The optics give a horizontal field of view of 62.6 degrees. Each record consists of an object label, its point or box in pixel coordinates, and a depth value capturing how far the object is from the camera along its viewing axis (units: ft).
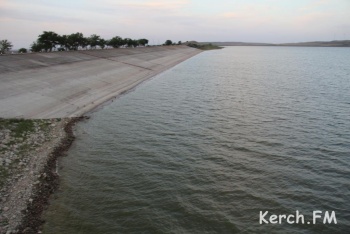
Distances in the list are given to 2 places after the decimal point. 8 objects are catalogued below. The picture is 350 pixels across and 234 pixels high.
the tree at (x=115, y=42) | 430.53
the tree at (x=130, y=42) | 496.47
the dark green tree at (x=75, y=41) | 317.81
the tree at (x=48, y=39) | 286.25
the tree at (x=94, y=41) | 364.30
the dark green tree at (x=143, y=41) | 571.03
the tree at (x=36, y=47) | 278.26
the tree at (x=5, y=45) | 257.14
